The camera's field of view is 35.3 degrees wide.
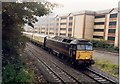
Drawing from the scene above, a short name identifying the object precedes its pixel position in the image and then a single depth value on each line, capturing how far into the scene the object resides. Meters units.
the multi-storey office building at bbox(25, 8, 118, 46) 43.53
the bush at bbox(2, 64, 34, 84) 9.58
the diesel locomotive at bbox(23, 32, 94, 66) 16.62
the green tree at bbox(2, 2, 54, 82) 10.55
